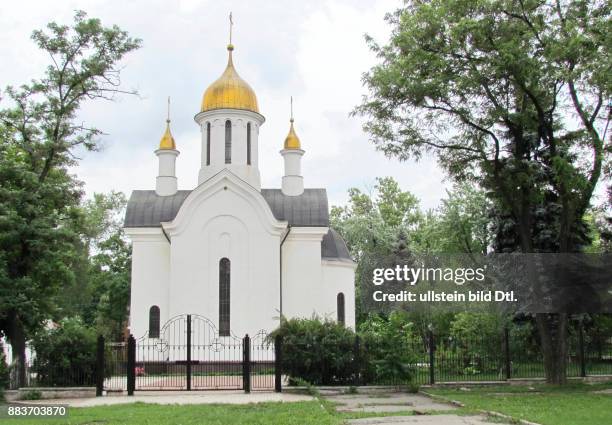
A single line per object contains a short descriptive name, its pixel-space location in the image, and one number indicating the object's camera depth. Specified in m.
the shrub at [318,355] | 17.44
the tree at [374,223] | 40.69
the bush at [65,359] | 17.33
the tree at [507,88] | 16.08
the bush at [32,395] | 16.31
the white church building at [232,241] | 25.19
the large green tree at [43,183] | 17.62
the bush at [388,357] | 17.50
